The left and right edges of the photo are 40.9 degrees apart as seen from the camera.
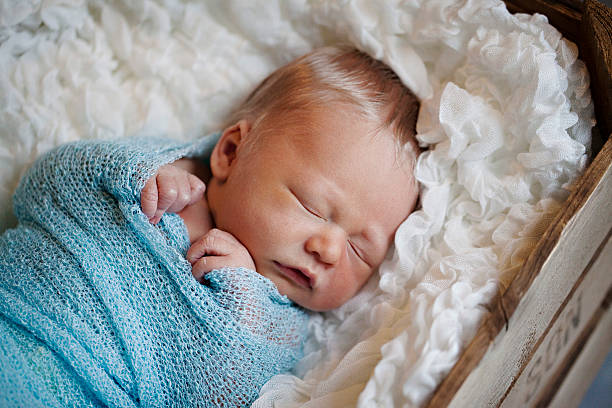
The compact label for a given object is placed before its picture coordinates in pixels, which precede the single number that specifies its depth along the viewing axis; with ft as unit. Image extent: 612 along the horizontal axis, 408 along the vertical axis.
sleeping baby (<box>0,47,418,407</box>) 1.23
